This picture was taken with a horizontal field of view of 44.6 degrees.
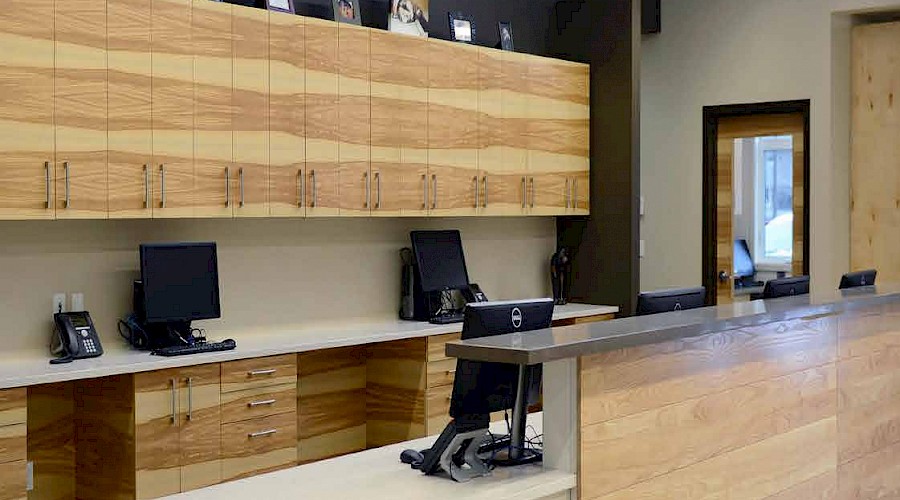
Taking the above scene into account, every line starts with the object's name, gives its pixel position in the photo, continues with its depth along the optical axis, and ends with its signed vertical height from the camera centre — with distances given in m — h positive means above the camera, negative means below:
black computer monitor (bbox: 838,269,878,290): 5.26 -0.24
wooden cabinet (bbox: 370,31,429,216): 5.86 +0.58
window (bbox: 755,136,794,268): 8.62 +0.22
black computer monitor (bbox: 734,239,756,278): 8.79 -0.25
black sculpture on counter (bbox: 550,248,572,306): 7.39 -0.28
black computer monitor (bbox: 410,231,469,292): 6.34 -0.17
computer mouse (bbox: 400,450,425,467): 3.23 -0.67
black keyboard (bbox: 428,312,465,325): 6.21 -0.50
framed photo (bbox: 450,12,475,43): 6.58 +1.22
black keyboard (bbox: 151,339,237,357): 4.80 -0.52
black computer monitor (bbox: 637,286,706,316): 3.97 -0.26
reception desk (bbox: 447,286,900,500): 3.10 -0.57
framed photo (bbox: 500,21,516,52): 6.87 +1.22
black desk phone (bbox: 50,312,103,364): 4.69 -0.46
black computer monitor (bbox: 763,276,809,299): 4.70 -0.25
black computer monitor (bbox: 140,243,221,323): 4.99 -0.23
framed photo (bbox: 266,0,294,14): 5.48 +1.14
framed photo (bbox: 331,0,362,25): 5.82 +1.17
